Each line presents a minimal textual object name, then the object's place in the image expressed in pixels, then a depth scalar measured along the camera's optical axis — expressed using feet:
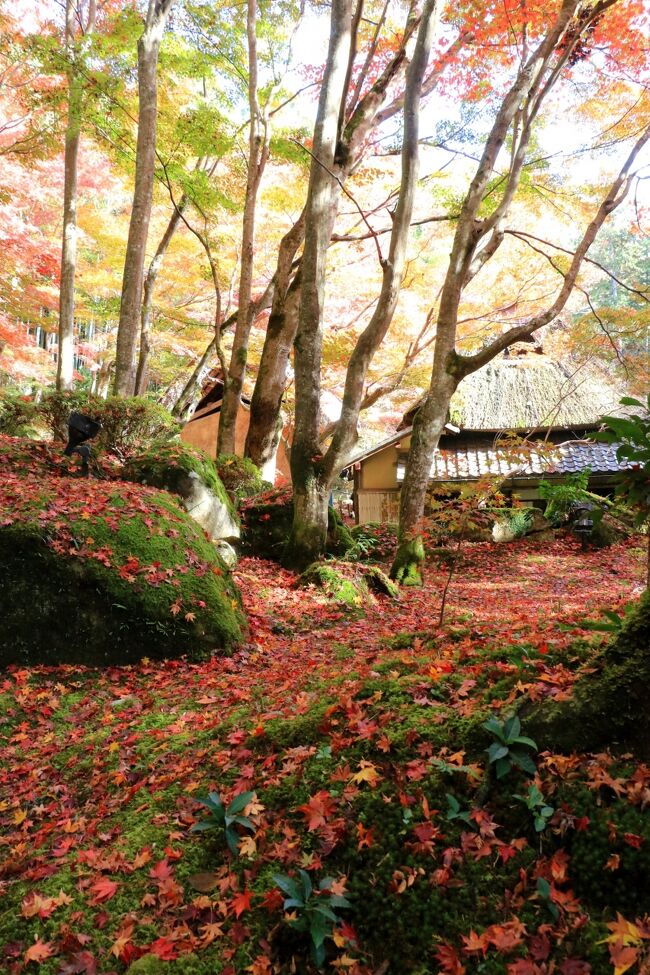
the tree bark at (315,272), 26.07
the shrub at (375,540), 39.10
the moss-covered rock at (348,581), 25.07
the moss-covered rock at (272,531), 32.24
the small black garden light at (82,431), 23.11
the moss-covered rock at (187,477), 26.68
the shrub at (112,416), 28.17
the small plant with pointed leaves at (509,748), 7.34
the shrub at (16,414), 31.76
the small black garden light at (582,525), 48.47
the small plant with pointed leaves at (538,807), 6.78
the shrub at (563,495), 48.47
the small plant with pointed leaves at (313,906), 6.26
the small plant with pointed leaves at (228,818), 7.91
